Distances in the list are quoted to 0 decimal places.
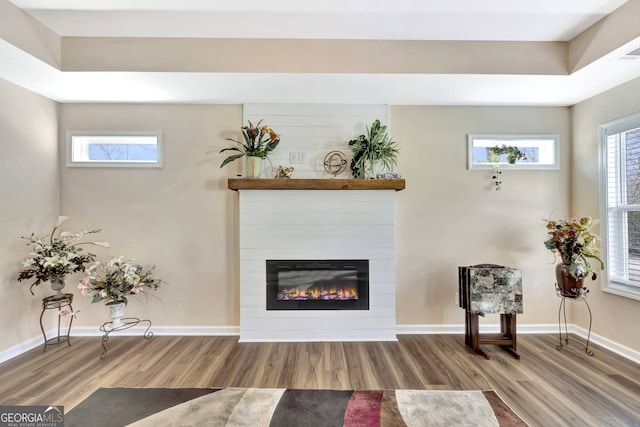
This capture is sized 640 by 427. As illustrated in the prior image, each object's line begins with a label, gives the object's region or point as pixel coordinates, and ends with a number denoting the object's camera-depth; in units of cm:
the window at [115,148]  326
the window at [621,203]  272
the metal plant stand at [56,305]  280
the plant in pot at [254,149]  308
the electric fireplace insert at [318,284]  314
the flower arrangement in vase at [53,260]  270
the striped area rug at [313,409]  185
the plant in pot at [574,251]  271
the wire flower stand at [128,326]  291
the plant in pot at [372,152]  312
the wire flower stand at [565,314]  274
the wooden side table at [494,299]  274
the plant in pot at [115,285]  279
